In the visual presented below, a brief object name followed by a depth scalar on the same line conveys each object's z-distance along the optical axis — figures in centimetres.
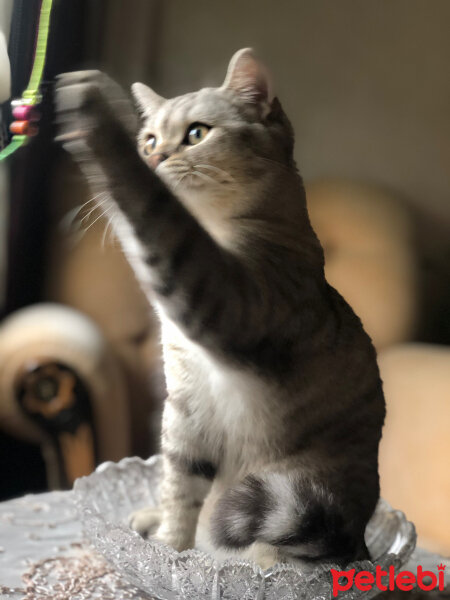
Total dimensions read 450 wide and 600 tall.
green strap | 56
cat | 38
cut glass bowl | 43
